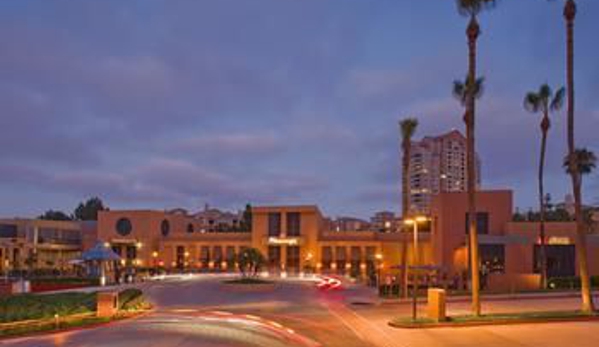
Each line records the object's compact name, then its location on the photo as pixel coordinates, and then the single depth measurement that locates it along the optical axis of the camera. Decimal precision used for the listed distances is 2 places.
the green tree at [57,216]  158.35
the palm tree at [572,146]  28.03
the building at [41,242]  81.88
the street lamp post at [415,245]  25.28
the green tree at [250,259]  54.54
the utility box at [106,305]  26.16
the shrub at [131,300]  29.65
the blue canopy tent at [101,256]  52.22
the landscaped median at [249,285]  48.66
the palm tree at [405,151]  40.89
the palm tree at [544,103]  45.62
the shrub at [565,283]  46.48
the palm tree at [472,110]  26.95
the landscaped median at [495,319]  24.19
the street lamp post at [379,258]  58.51
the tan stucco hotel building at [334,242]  58.09
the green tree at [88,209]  155.00
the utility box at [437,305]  24.53
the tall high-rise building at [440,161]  188.75
